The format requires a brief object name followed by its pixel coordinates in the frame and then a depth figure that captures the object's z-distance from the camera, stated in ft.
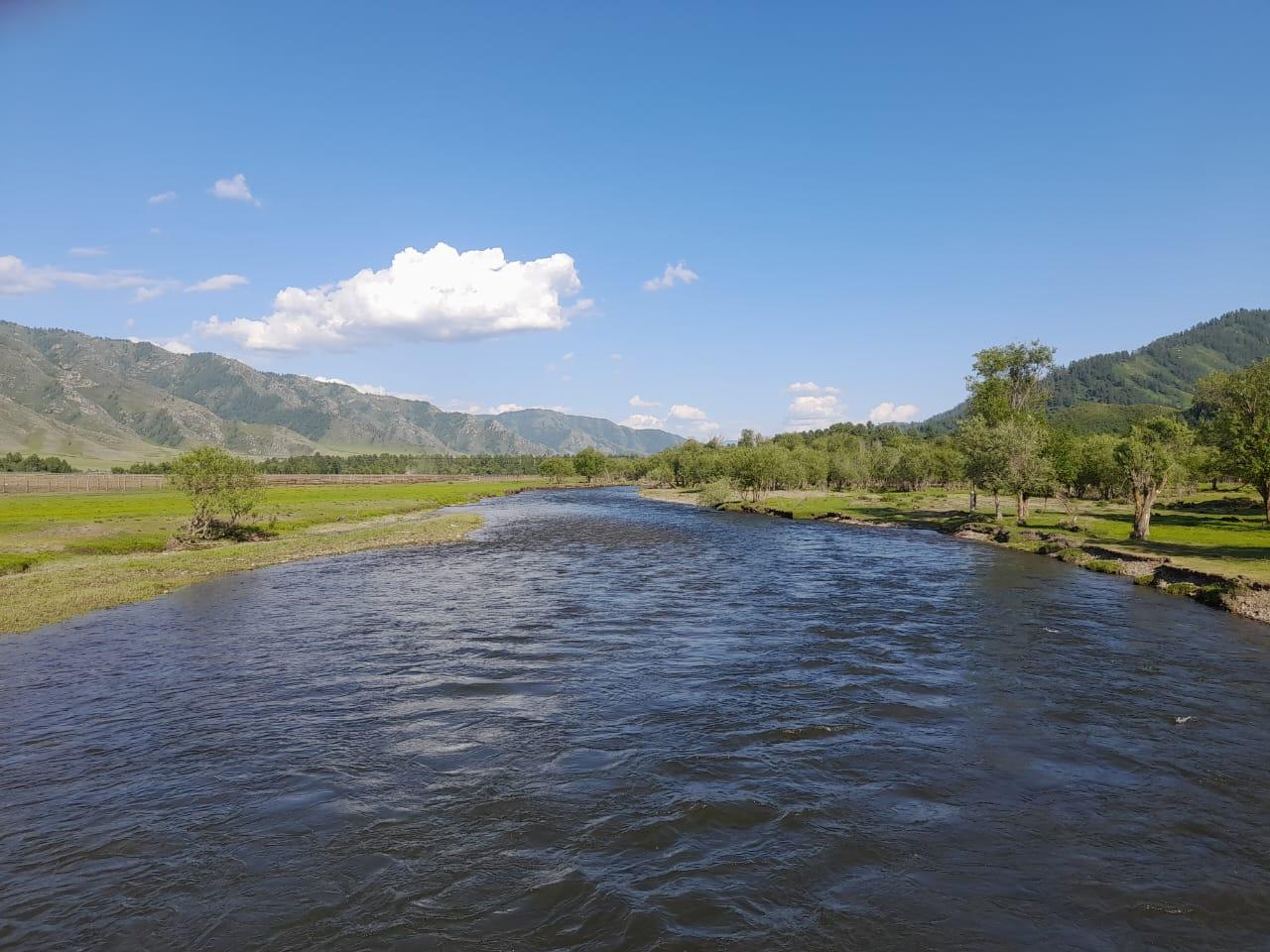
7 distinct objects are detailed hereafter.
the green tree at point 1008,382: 313.12
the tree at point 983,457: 247.70
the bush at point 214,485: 201.26
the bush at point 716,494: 429.63
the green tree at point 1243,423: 180.14
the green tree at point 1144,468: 184.55
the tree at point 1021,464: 241.76
